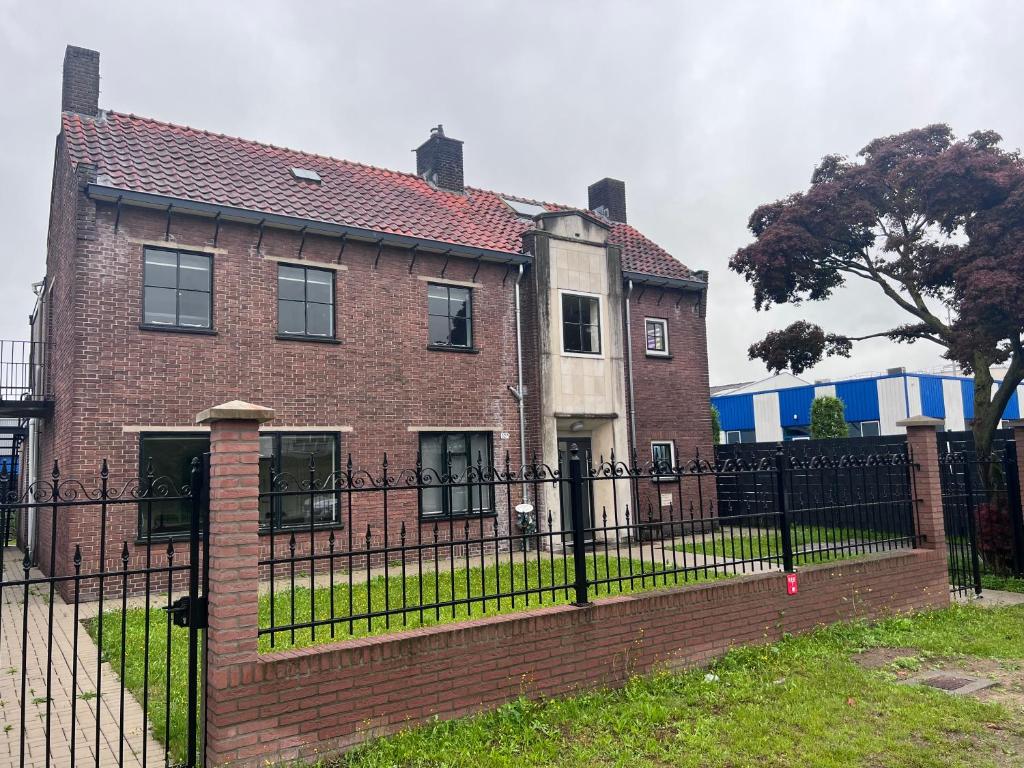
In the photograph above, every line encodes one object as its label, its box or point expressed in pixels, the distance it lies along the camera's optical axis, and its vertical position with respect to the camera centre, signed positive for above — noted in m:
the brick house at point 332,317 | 11.59 +2.87
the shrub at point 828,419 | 26.36 +1.11
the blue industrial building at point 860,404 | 33.12 +2.20
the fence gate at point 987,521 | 10.09 -1.19
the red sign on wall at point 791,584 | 7.46 -1.37
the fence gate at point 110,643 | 4.68 -1.81
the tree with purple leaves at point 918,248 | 12.62 +4.01
